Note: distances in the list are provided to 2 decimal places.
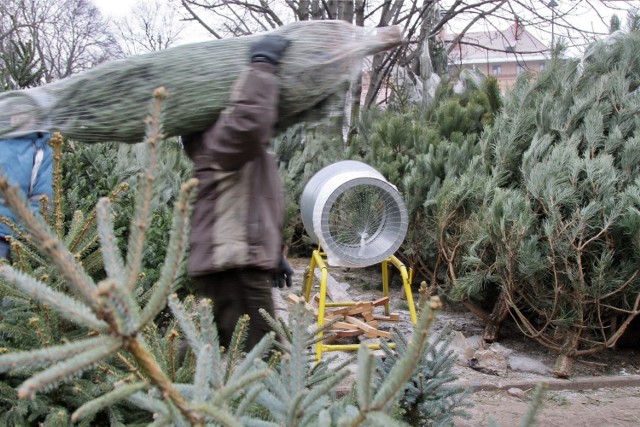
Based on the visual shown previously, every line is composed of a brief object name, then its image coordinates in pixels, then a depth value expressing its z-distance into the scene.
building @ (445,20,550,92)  15.34
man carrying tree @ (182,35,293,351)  2.39
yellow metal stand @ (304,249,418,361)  4.83
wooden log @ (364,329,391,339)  5.15
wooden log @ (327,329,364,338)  5.14
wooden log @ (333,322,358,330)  5.29
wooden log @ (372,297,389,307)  5.79
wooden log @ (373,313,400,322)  5.79
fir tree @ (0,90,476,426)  0.86
